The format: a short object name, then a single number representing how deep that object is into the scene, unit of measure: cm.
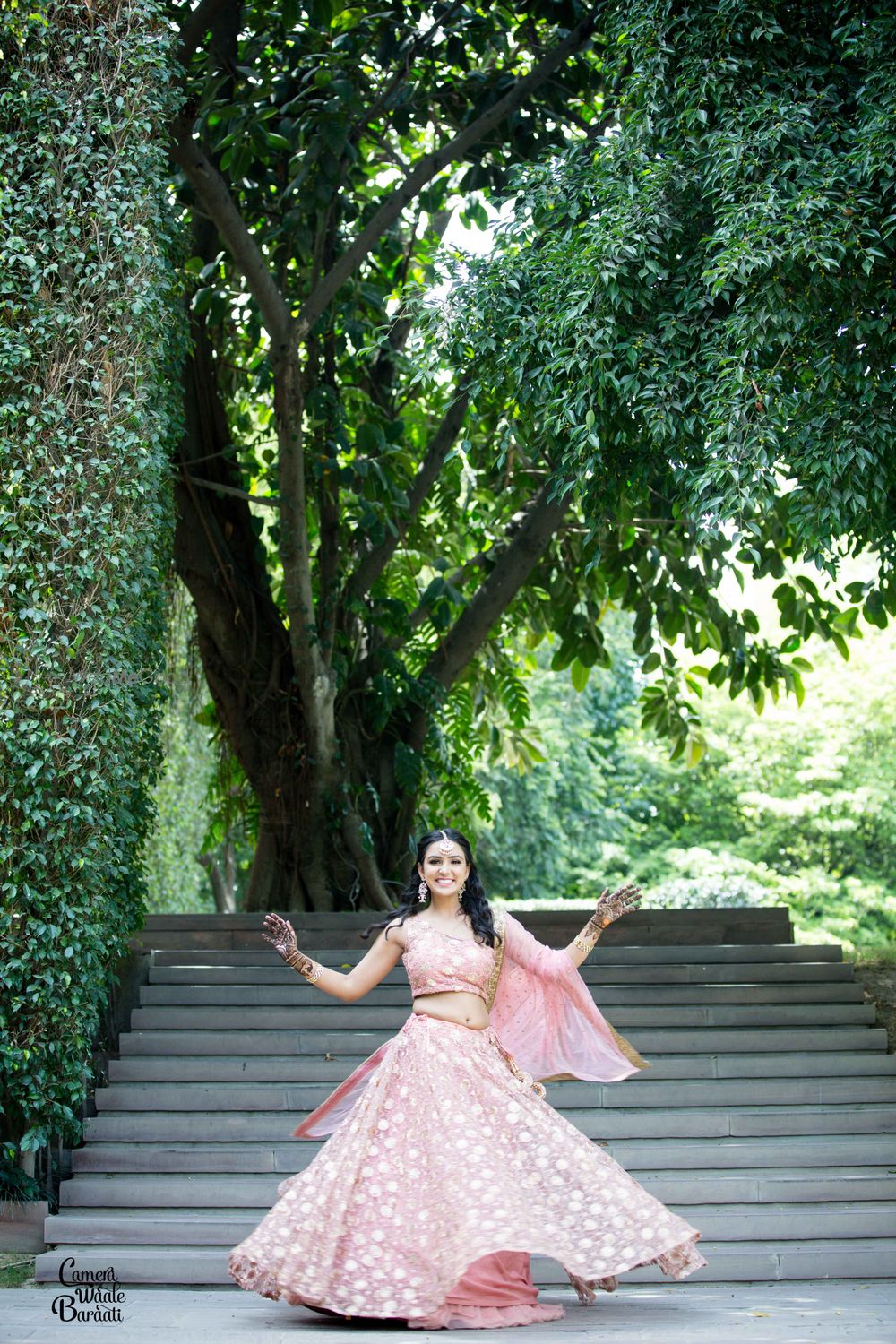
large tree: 942
